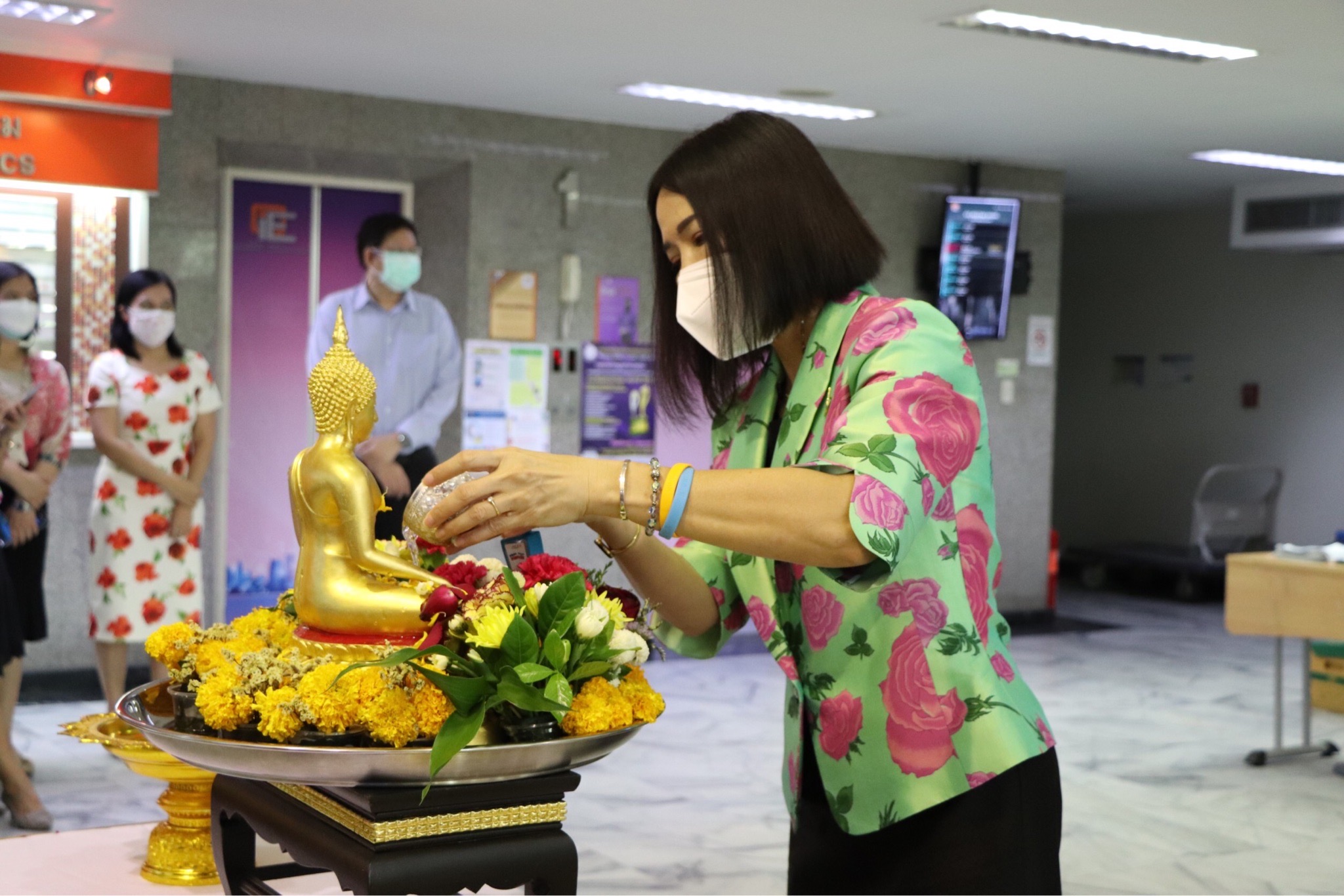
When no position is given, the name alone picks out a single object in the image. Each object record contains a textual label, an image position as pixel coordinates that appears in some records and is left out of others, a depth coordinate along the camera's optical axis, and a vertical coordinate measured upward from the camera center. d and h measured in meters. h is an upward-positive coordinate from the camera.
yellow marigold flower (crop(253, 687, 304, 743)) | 1.22 -0.31
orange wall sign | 5.37 +0.81
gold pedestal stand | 1.93 -0.66
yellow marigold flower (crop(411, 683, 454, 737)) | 1.22 -0.31
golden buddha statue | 1.39 -0.18
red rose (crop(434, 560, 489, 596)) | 1.38 -0.21
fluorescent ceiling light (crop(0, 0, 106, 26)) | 4.78 +1.18
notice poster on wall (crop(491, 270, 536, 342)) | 6.66 +0.30
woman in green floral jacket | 1.38 -0.21
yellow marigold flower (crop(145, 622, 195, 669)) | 1.48 -0.31
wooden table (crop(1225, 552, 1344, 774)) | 4.93 -0.78
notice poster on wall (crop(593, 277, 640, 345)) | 6.99 +0.29
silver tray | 1.19 -0.35
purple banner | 6.48 -0.08
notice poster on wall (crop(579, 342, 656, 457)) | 6.98 -0.16
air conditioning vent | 8.57 +1.10
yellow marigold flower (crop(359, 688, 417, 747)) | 1.21 -0.31
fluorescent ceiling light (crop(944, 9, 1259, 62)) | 4.77 +1.25
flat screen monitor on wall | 7.81 +0.67
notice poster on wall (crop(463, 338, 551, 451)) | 6.64 -0.15
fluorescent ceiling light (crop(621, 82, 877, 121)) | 6.12 +1.25
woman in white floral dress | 4.83 -0.45
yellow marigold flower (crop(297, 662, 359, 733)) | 1.22 -0.30
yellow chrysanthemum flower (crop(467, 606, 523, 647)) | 1.25 -0.24
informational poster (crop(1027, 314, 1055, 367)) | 8.32 +0.26
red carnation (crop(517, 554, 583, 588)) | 1.33 -0.19
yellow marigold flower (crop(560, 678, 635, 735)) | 1.27 -0.31
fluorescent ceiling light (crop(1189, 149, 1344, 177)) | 7.69 +1.30
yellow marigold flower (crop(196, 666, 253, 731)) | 1.26 -0.32
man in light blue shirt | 5.83 +0.08
